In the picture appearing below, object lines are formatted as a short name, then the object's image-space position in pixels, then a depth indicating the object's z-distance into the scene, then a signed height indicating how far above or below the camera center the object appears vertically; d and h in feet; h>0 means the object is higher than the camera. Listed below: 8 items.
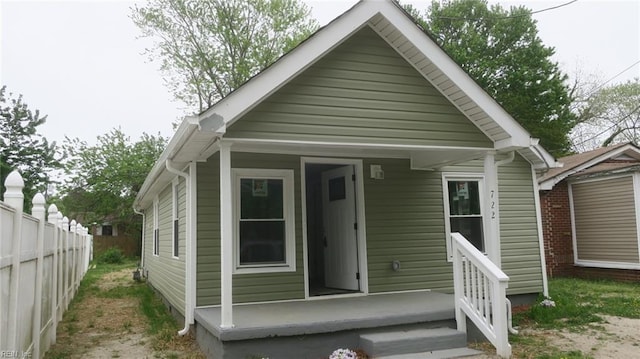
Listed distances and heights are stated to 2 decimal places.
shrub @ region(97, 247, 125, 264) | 83.82 -3.49
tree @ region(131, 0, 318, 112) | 79.30 +33.33
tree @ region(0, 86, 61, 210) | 55.52 +11.29
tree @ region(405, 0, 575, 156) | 80.28 +27.34
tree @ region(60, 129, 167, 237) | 83.71 +10.89
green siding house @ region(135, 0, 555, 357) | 17.75 +2.57
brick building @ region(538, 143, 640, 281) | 37.52 +0.50
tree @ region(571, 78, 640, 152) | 96.43 +21.36
